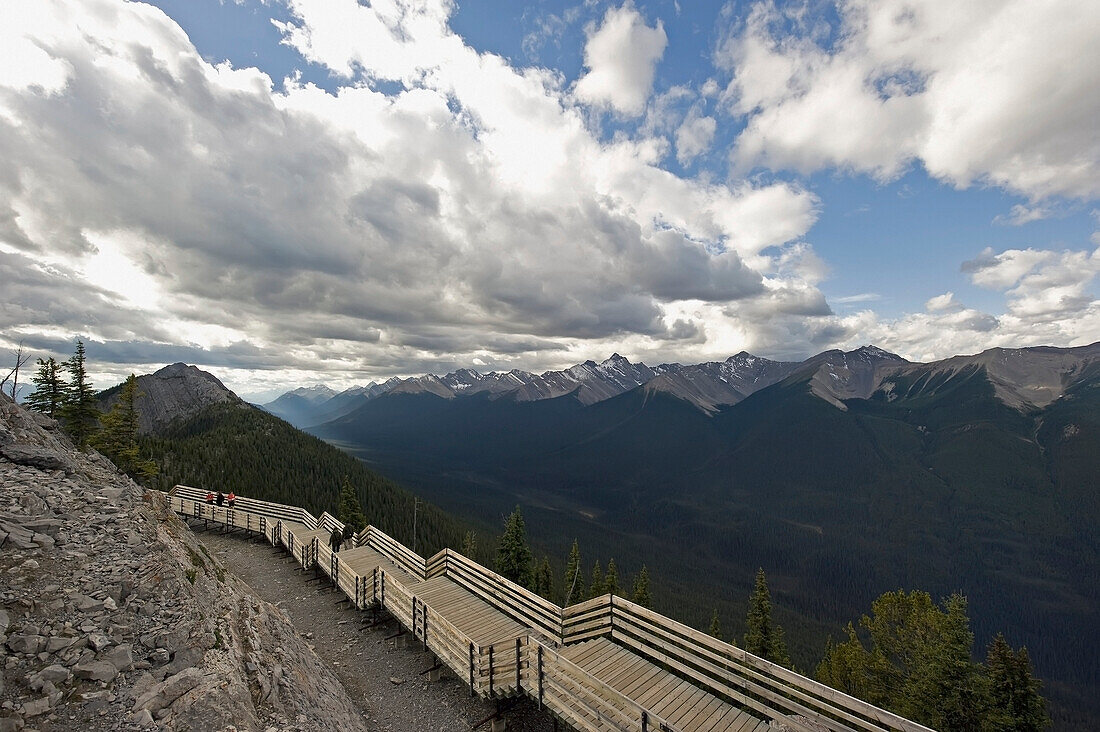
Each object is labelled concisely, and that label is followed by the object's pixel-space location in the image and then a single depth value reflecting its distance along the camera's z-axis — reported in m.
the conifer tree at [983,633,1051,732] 14.02
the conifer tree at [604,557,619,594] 39.44
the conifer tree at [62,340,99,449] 33.44
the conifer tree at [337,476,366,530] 33.62
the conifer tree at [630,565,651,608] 40.72
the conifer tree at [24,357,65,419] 34.31
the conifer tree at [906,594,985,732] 14.07
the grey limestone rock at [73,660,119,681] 6.55
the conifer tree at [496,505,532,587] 35.12
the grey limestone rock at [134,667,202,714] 6.34
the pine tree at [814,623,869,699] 19.53
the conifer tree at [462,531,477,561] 48.18
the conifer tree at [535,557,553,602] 40.93
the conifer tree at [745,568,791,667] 29.77
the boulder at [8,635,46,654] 6.54
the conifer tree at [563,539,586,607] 49.51
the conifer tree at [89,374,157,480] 31.89
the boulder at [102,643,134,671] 6.86
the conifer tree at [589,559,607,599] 40.44
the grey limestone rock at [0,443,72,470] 11.79
